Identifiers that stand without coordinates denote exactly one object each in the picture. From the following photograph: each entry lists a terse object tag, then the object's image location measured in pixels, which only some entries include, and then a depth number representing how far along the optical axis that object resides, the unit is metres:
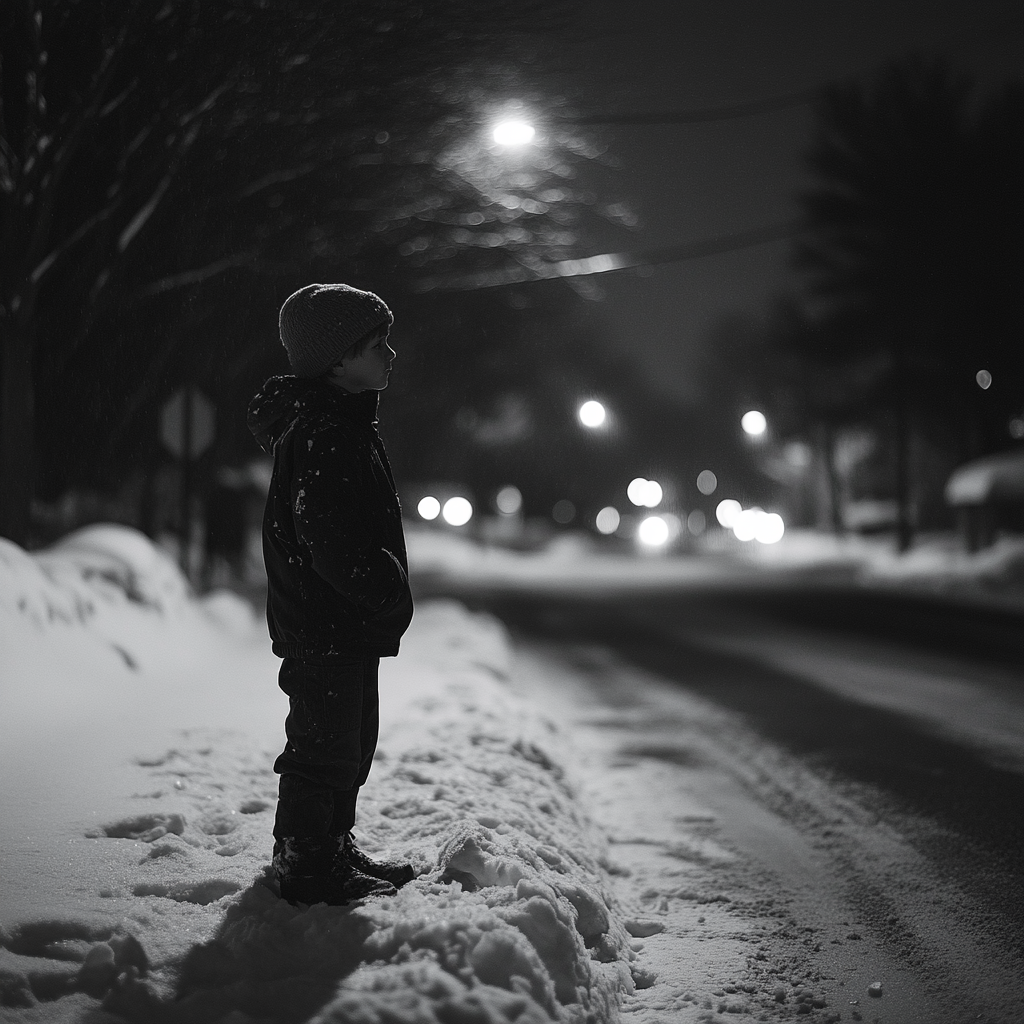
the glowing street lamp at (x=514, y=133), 10.03
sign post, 11.40
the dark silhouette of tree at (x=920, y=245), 25.95
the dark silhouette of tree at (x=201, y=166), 7.94
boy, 3.07
